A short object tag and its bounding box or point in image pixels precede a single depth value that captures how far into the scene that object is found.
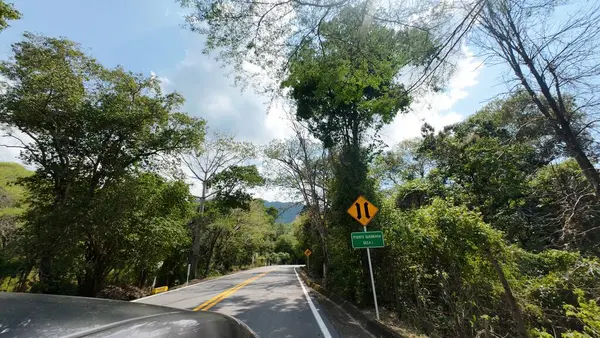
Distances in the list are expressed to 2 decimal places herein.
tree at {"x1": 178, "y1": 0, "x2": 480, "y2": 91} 4.68
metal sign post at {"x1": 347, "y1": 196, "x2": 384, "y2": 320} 6.68
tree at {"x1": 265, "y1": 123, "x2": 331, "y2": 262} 13.74
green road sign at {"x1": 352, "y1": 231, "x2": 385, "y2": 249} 6.64
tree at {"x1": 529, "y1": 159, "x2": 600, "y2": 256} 6.22
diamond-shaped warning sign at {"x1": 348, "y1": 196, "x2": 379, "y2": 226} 7.14
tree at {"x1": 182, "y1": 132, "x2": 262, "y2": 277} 23.53
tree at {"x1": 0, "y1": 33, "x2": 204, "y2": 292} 9.38
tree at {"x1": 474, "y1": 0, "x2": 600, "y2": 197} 6.34
